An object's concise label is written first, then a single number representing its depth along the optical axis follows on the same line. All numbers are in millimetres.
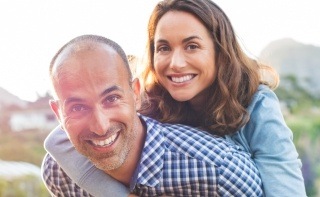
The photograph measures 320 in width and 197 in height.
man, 1538
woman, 1853
